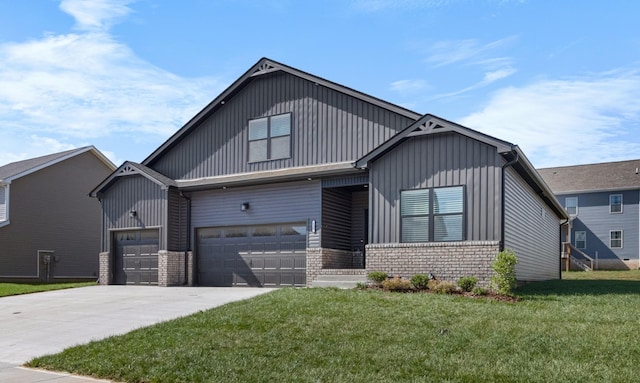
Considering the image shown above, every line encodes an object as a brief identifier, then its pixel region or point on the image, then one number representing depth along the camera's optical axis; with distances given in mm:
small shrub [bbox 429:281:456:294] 15094
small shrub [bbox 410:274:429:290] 15812
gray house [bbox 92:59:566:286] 16531
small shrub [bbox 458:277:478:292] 15141
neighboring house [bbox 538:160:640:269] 38062
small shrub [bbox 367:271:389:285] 16828
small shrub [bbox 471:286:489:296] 14605
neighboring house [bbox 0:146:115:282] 30125
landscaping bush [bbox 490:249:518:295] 14719
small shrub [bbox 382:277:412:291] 15930
